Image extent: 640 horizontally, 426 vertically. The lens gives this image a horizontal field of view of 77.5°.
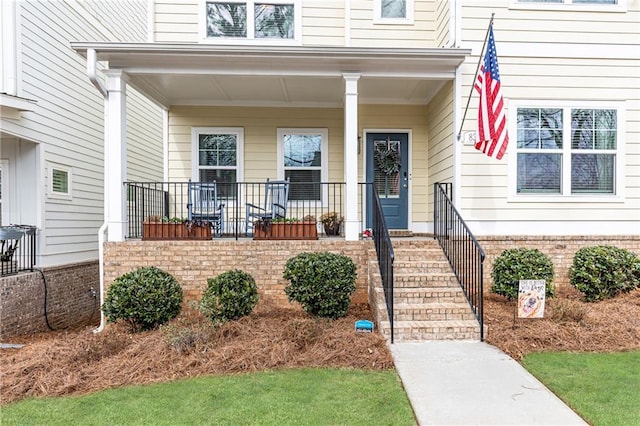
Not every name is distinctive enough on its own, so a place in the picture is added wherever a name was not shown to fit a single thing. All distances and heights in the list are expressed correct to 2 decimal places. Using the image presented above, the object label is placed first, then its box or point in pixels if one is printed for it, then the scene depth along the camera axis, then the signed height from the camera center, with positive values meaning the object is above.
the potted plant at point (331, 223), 7.51 -0.26
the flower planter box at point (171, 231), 6.41 -0.36
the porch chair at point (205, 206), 6.57 +0.05
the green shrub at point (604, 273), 5.97 -0.94
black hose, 7.26 -1.61
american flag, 5.56 +1.44
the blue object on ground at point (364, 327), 4.96 -1.46
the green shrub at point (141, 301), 5.18 -1.21
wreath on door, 8.23 +1.05
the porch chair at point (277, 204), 6.56 +0.09
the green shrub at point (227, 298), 5.18 -1.17
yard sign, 4.75 -1.05
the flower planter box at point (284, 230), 6.46 -0.34
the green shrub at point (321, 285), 5.37 -1.02
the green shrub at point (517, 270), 5.75 -0.88
